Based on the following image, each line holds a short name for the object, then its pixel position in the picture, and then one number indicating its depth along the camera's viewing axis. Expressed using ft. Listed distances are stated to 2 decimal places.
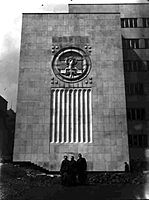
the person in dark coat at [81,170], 53.52
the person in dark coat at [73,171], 51.18
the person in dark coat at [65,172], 51.16
